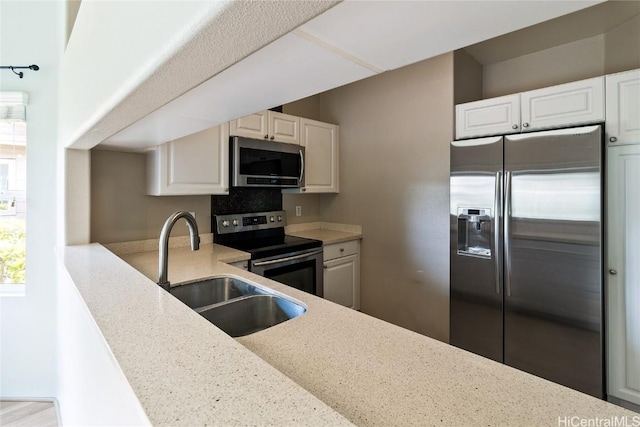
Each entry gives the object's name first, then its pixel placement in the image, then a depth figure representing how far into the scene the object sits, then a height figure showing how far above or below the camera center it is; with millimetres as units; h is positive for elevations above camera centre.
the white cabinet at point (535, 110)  1889 +705
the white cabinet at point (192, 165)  2143 +346
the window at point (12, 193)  2271 +139
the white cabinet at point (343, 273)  2924 -622
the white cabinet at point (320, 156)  3123 +602
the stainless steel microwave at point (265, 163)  2486 +426
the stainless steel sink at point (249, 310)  1320 -446
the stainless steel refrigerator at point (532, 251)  1848 -271
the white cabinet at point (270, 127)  2553 +760
